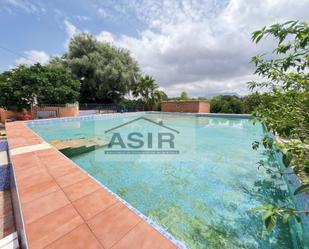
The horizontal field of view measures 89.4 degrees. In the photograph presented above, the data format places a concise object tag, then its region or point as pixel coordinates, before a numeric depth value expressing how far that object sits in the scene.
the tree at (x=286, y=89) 0.95
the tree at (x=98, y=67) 20.56
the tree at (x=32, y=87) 11.37
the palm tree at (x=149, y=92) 21.09
